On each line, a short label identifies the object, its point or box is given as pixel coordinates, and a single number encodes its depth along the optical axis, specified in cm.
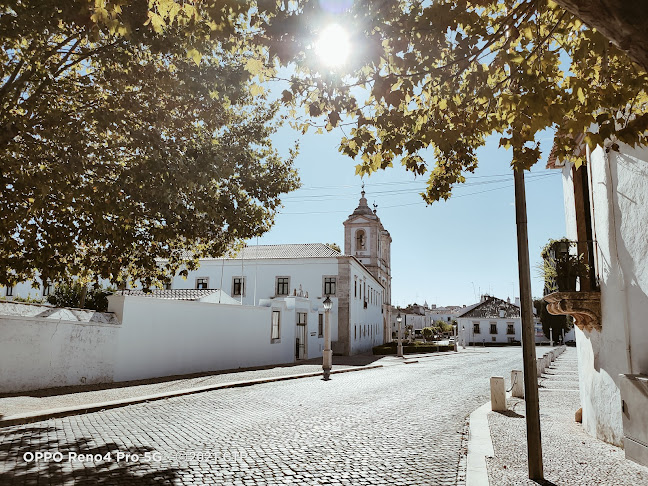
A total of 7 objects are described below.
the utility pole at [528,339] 505
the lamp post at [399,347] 3320
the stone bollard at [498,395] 948
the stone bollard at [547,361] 2119
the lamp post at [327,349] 1758
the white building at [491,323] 7438
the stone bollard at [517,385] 1140
